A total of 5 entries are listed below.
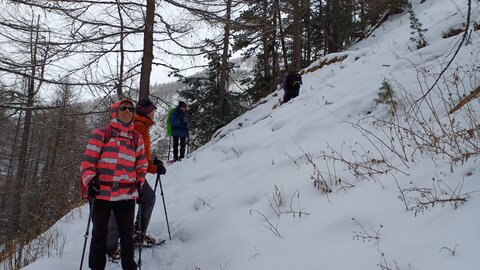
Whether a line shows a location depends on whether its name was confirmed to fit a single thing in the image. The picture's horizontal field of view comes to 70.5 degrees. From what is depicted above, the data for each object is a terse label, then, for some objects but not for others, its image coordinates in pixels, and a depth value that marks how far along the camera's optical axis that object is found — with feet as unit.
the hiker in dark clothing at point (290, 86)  36.22
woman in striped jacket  12.12
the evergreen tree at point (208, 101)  57.52
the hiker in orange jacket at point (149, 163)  15.25
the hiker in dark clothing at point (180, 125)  34.52
